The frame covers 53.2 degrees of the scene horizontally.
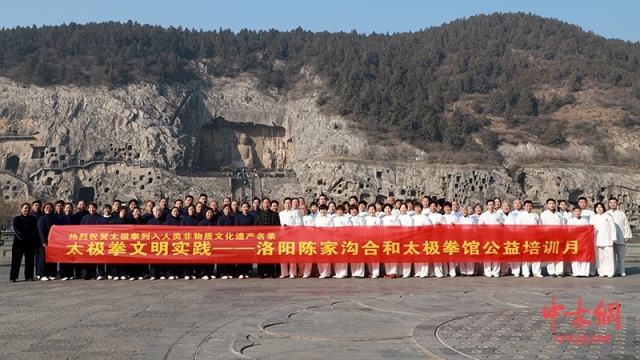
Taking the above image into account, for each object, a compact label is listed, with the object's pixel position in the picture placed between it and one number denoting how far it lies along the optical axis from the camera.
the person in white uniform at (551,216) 13.90
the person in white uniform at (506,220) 13.70
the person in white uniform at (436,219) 13.34
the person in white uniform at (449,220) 13.38
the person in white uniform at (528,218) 13.87
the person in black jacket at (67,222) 13.34
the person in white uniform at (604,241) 13.38
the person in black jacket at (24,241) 12.95
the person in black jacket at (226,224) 13.24
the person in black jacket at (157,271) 13.13
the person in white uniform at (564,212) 14.13
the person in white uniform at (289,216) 13.96
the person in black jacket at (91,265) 13.30
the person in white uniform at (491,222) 13.38
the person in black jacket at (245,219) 13.66
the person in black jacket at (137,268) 13.34
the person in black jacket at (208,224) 13.17
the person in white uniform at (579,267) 13.33
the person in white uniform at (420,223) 13.34
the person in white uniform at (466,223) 13.56
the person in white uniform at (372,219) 13.88
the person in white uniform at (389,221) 13.46
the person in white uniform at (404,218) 13.42
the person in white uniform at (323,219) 13.73
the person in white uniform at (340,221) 13.34
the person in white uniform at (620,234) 13.62
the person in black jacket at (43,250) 13.21
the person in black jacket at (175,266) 13.12
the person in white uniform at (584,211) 13.95
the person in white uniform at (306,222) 13.29
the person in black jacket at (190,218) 13.73
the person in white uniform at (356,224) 13.29
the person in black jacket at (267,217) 13.62
